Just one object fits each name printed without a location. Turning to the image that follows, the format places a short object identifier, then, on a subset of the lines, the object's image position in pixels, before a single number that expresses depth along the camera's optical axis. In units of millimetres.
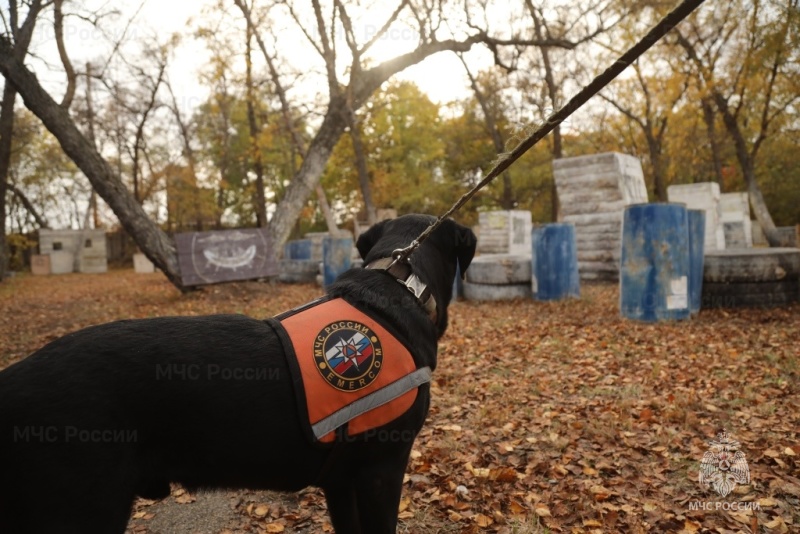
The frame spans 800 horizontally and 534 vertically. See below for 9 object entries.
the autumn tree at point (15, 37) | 11359
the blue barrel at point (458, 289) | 12258
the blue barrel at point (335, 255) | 13414
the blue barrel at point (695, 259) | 8734
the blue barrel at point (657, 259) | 8195
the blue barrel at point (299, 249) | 22047
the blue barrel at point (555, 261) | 10938
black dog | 1644
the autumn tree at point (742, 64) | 15352
